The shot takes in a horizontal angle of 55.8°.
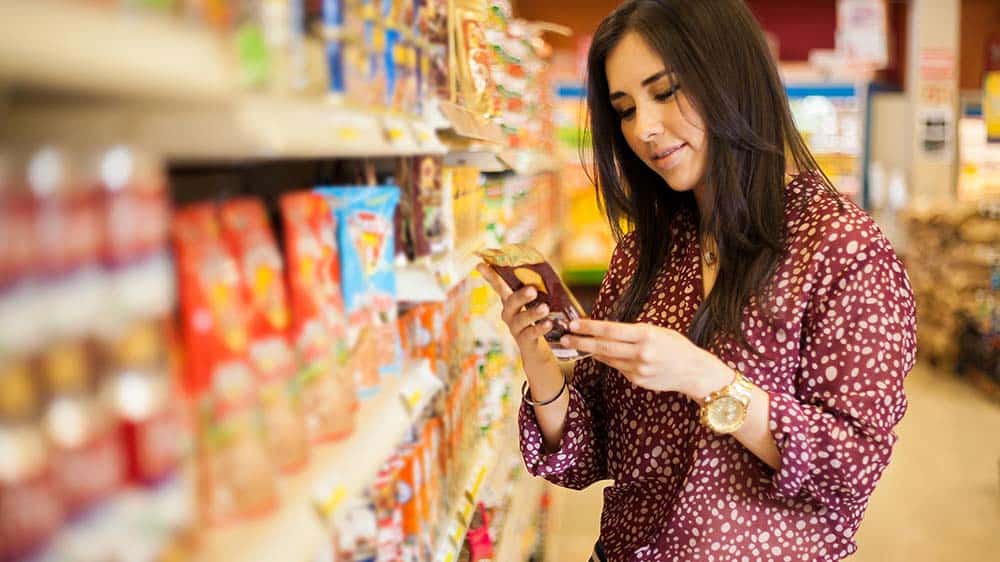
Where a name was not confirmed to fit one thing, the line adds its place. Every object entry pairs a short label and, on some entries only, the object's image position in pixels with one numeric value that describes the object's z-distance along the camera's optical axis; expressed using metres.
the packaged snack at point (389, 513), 1.55
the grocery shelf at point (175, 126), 0.72
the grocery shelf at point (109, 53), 0.53
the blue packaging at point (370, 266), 1.34
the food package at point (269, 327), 0.97
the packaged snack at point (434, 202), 1.88
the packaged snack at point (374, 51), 1.34
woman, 1.52
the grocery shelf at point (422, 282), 1.79
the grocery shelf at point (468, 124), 1.81
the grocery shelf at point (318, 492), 0.84
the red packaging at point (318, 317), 1.09
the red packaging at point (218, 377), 0.85
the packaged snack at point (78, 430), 0.64
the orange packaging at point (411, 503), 1.63
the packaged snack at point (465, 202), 2.24
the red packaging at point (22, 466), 0.60
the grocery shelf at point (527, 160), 2.74
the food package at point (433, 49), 1.73
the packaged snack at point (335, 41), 1.16
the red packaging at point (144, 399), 0.70
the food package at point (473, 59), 2.14
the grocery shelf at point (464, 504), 1.77
